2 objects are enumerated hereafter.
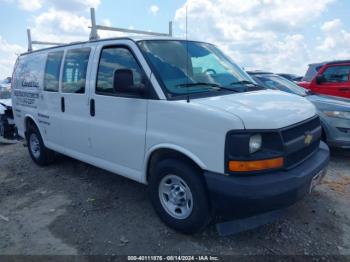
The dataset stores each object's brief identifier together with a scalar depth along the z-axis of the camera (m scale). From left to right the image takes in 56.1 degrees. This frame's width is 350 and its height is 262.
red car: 8.07
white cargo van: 2.97
